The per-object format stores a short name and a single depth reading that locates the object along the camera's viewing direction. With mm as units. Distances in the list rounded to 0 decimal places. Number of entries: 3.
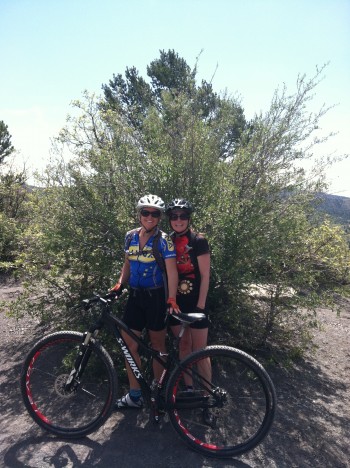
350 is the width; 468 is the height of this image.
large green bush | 3961
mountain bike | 2725
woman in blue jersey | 2932
